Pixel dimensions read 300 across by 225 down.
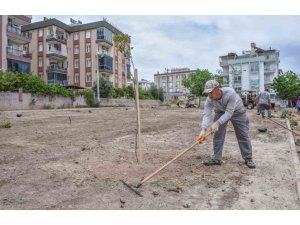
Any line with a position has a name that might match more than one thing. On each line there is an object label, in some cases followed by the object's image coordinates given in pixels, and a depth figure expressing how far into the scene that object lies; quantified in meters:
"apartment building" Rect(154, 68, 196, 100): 75.82
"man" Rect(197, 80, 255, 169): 3.76
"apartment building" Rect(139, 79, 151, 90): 76.12
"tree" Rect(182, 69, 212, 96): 36.57
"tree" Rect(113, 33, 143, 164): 4.15
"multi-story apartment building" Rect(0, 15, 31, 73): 25.48
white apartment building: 46.78
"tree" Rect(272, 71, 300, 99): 36.42
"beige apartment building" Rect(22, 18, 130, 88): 36.25
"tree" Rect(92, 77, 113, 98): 30.24
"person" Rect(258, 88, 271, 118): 11.11
